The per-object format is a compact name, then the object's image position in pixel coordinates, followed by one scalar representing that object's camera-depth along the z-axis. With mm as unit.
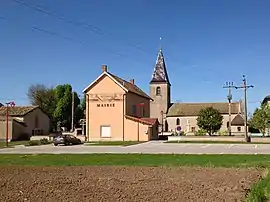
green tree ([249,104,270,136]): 52675
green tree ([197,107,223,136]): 56134
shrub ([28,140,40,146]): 38116
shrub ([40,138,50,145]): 40836
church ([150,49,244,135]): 79316
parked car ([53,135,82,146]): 37097
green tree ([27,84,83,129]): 72819
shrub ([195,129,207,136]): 51885
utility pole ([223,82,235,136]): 52666
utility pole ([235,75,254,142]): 42271
